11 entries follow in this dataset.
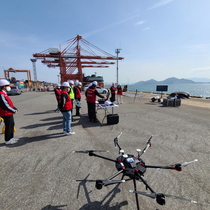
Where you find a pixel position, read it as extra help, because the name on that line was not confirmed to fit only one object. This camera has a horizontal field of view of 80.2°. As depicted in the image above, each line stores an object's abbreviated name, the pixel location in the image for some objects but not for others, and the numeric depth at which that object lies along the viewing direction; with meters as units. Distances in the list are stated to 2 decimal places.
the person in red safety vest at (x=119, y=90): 12.32
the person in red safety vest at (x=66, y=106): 4.44
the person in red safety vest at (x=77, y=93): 7.33
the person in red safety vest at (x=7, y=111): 3.69
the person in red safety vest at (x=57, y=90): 6.71
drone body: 1.53
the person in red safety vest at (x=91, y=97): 5.92
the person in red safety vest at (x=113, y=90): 12.19
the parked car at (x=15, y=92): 23.24
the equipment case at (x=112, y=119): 6.07
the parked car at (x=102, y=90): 24.02
